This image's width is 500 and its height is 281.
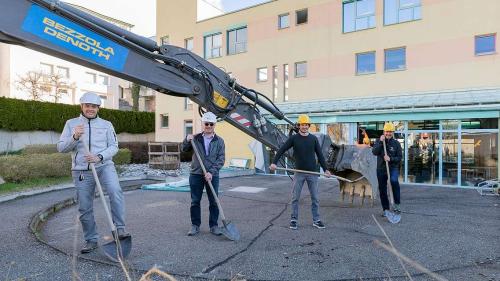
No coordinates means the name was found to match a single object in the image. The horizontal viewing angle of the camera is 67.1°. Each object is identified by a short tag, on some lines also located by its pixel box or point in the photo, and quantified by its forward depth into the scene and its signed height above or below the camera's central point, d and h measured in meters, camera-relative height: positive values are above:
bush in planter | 11.87 -1.01
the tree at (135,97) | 36.91 +3.98
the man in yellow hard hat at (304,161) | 6.75 -0.39
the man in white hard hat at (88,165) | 4.93 -0.38
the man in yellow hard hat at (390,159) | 8.01 -0.40
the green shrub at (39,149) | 17.72 -0.61
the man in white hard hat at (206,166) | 6.09 -0.45
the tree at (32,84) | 34.41 +4.86
